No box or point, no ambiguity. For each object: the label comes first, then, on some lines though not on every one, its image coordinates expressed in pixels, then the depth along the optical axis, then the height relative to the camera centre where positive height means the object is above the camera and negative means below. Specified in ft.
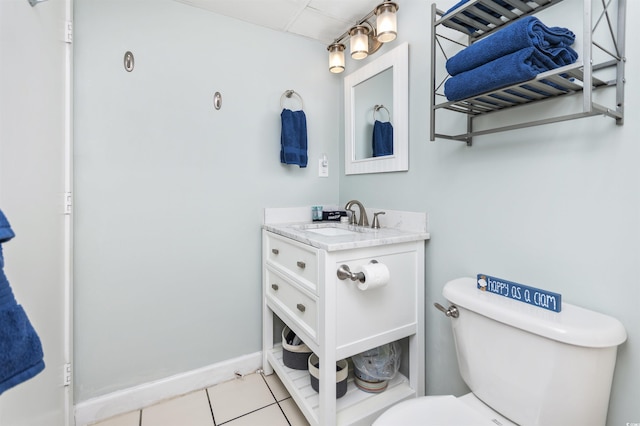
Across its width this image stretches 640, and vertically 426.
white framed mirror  5.00 +1.81
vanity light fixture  4.72 +3.10
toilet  2.57 -1.50
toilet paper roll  3.67 -0.84
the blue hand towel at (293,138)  5.84 +1.43
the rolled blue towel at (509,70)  2.65 +1.35
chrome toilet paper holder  3.78 -0.84
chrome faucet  5.70 -0.11
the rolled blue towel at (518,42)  2.64 +1.61
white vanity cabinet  3.86 -1.49
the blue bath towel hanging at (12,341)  1.54 -0.72
